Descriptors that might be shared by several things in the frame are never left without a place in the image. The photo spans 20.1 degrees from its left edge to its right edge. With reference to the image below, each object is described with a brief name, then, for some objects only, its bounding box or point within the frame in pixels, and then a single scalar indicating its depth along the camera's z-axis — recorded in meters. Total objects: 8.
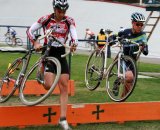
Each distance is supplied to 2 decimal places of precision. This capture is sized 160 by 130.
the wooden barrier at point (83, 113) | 7.02
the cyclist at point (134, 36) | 8.01
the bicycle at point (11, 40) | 31.42
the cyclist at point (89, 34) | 31.87
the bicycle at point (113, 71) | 7.88
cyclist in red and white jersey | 6.79
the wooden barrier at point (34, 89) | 9.95
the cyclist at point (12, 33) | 31.50
